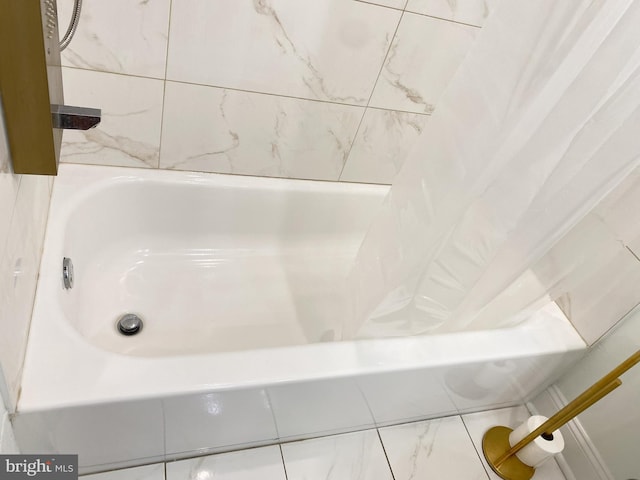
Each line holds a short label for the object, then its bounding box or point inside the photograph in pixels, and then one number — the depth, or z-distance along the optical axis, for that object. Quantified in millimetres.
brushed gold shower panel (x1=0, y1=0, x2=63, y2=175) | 593
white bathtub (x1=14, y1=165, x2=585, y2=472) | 1023
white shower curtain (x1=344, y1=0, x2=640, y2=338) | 786
